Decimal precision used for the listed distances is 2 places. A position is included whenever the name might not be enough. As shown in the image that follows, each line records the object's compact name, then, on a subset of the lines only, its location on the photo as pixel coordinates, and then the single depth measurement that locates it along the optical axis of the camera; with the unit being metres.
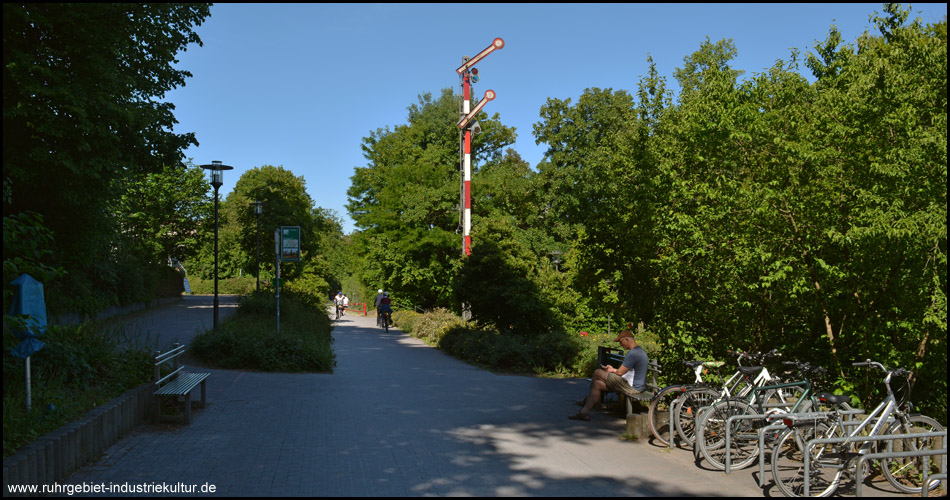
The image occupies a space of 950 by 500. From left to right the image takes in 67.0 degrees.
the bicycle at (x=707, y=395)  7.62
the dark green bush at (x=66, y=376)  6.30
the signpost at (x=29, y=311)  6.74
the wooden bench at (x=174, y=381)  8.88
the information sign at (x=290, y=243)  20.38
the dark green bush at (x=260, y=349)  15.07
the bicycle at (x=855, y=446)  5.88
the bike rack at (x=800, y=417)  6.18
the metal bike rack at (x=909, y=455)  5.43
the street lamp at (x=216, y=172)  21.66
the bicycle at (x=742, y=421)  7.00
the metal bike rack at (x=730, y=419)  6.60
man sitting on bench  9.47
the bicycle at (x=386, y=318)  33.56
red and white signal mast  25.19
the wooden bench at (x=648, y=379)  9.23
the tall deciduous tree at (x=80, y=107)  13.03
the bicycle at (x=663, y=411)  8.10
